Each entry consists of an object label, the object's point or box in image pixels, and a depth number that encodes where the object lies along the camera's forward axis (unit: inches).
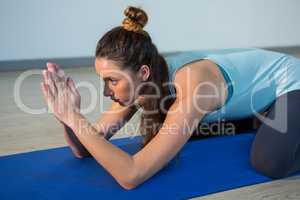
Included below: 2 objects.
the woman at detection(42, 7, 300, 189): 56.4
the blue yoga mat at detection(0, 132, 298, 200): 58.0
